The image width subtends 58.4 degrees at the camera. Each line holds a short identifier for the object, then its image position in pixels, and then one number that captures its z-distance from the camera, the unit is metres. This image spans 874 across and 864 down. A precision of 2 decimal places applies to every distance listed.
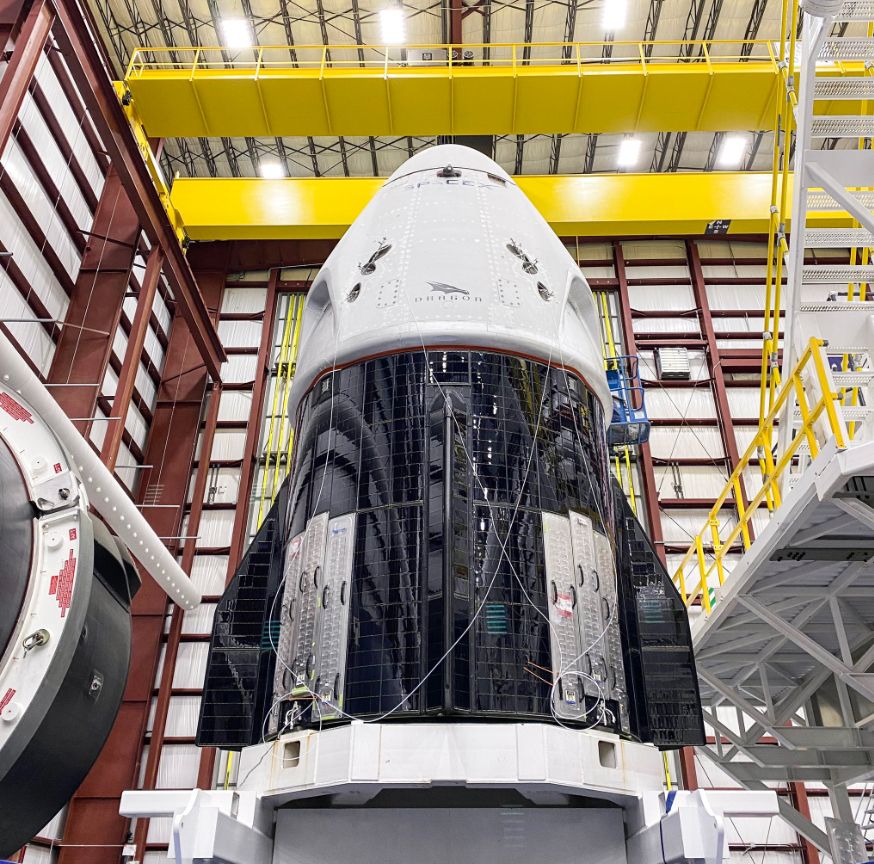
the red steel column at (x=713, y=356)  16.64
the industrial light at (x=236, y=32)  18.08
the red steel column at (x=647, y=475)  15.60
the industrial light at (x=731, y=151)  19.72
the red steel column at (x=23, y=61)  9.13
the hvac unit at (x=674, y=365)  17.47
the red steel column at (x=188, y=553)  13.61
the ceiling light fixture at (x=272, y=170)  21.00
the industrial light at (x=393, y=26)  18.14
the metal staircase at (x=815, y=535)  6.72
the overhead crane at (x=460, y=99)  14.42
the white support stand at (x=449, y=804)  4.51
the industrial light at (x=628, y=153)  20.12
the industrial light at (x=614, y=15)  18.09
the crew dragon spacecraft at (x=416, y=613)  4.20
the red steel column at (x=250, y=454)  13.67
